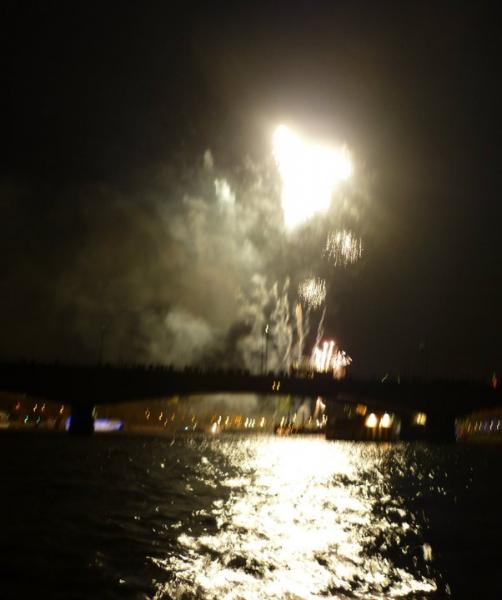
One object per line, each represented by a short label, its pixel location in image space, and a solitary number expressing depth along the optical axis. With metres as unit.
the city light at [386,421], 157.27
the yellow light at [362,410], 157.07
